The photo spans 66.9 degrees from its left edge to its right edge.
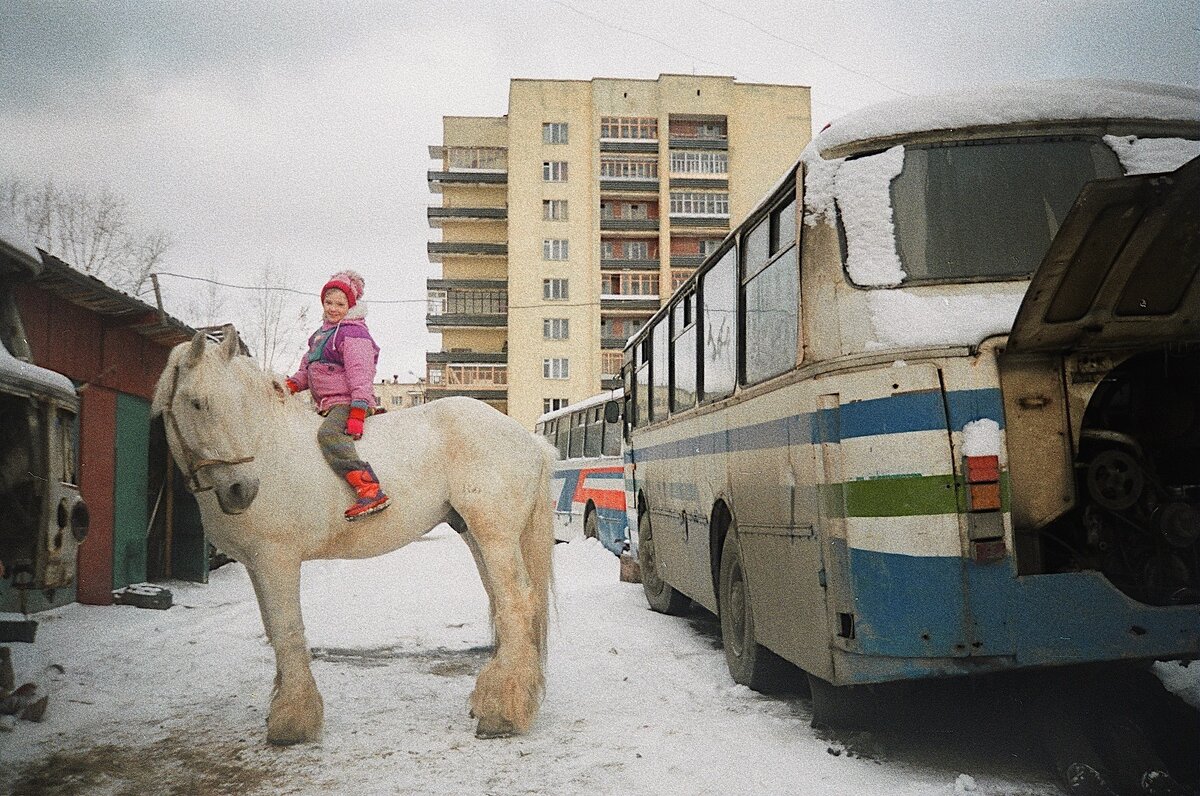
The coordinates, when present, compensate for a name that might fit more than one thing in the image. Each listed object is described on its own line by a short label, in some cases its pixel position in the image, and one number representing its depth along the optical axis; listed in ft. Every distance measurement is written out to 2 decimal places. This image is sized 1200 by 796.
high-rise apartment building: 167.73
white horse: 15.70
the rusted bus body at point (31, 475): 14.79
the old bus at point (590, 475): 51.78
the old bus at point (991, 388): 12.82
